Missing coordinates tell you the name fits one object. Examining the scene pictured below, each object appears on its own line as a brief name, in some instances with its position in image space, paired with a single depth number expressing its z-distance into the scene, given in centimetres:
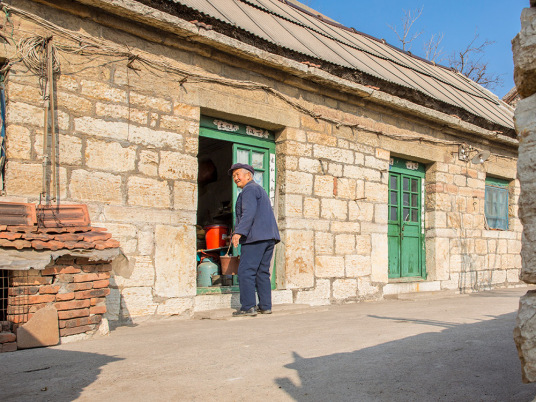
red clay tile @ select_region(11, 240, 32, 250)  379
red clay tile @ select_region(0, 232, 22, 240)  381
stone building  506
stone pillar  182
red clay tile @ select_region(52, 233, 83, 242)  414
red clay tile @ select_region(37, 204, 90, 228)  448
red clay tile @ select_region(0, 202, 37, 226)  417
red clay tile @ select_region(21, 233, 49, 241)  392
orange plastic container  745
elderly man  552
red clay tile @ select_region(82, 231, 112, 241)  427
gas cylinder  675
